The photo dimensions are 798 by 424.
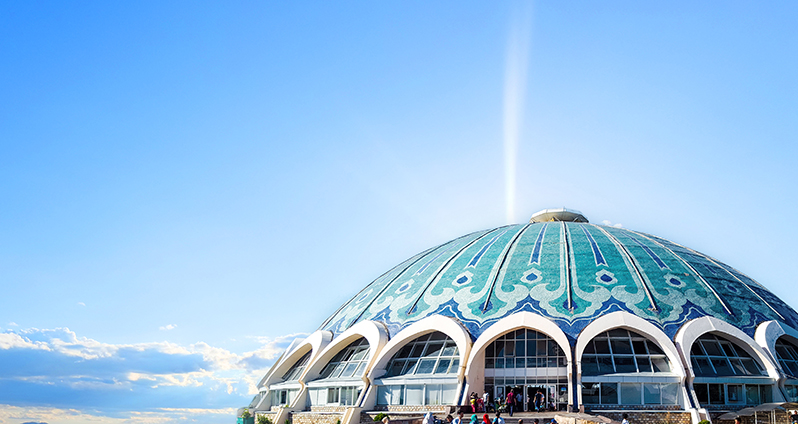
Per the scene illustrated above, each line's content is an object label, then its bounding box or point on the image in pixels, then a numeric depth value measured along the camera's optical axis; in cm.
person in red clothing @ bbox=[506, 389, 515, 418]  2917
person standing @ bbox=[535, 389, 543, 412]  3123
